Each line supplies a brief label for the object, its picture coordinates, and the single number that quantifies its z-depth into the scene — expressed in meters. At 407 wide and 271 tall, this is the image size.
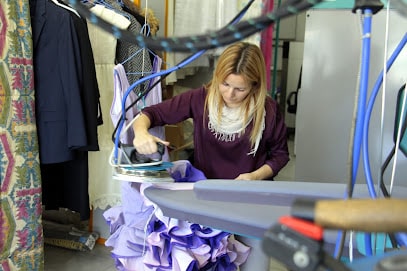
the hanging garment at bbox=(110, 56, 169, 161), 1.52
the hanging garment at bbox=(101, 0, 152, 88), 1.77
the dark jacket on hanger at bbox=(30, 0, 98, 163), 1.49
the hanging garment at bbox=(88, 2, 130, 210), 1.80
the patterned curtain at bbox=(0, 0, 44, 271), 1.35
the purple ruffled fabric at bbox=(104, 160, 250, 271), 0.97
